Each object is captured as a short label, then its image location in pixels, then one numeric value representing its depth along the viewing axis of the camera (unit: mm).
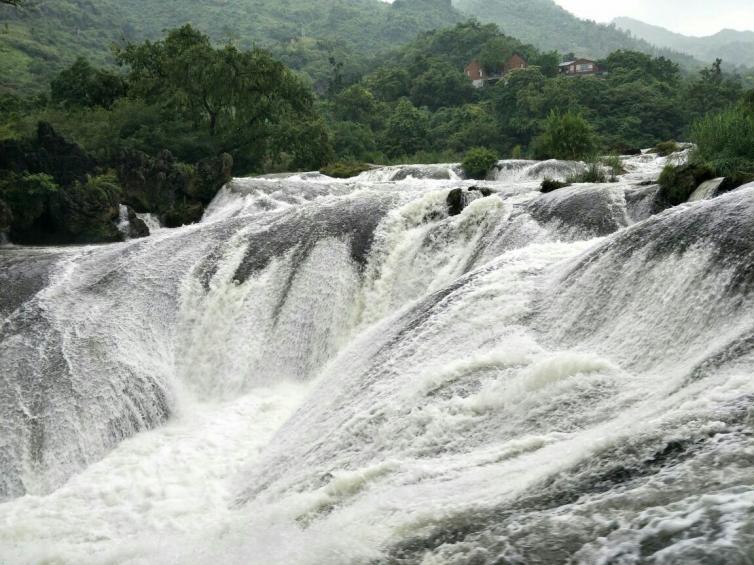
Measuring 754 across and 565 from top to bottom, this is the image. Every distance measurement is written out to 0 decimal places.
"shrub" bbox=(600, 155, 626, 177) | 16869
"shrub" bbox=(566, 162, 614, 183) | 14582
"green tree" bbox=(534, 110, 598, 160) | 22344
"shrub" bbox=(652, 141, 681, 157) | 25091
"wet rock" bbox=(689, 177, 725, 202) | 9555
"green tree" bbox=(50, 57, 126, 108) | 28328
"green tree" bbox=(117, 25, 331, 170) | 24625
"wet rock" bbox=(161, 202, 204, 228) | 18141
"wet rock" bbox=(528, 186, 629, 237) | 9859
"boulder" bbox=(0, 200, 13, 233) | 13820
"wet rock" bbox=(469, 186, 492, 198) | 12016
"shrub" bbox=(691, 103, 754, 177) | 11609
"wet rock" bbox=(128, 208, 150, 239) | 16016
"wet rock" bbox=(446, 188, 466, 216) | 11766
